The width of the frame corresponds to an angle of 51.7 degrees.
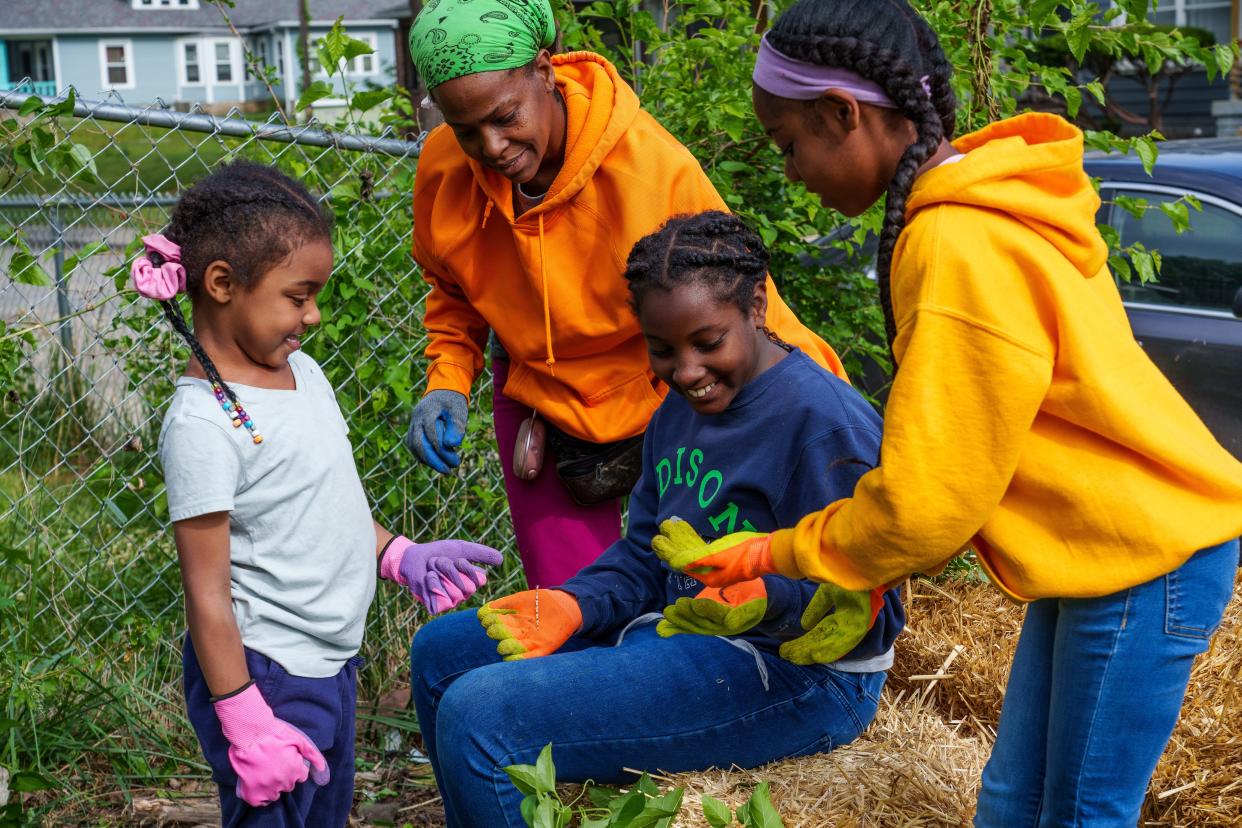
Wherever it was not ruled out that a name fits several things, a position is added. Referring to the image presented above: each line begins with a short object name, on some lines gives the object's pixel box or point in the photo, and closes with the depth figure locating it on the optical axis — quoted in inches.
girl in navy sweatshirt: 88.0
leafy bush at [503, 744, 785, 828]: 73.5
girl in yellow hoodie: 66.4
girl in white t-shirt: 82.4
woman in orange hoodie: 99.7
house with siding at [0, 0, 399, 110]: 1791.3
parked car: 192.7
